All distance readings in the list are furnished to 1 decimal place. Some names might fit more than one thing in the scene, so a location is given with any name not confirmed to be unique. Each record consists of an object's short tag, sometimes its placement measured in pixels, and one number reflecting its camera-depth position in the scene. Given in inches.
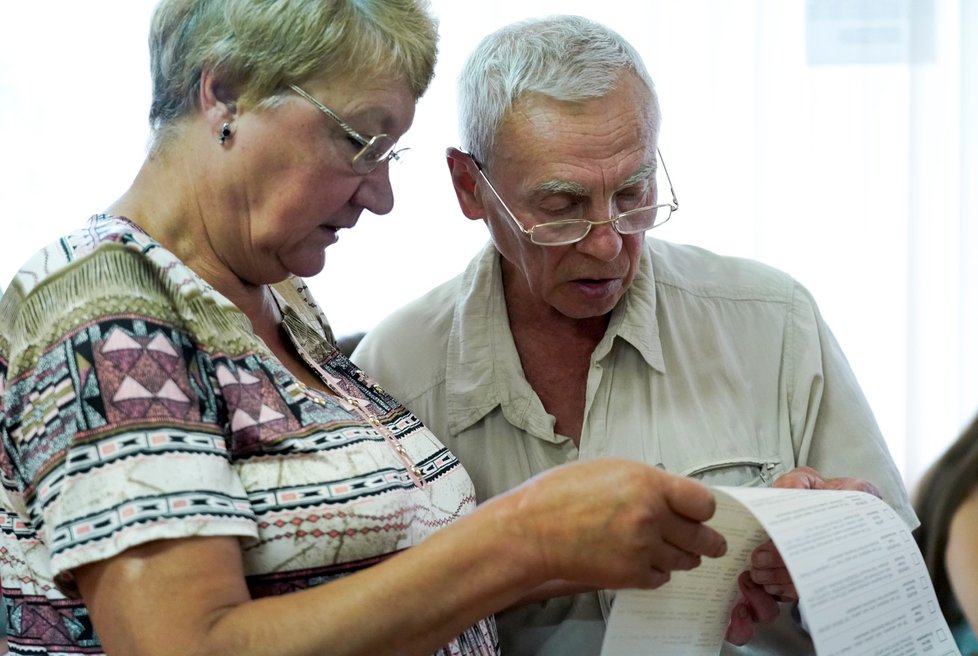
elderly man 60.4
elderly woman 35.1
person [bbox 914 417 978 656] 57.4
